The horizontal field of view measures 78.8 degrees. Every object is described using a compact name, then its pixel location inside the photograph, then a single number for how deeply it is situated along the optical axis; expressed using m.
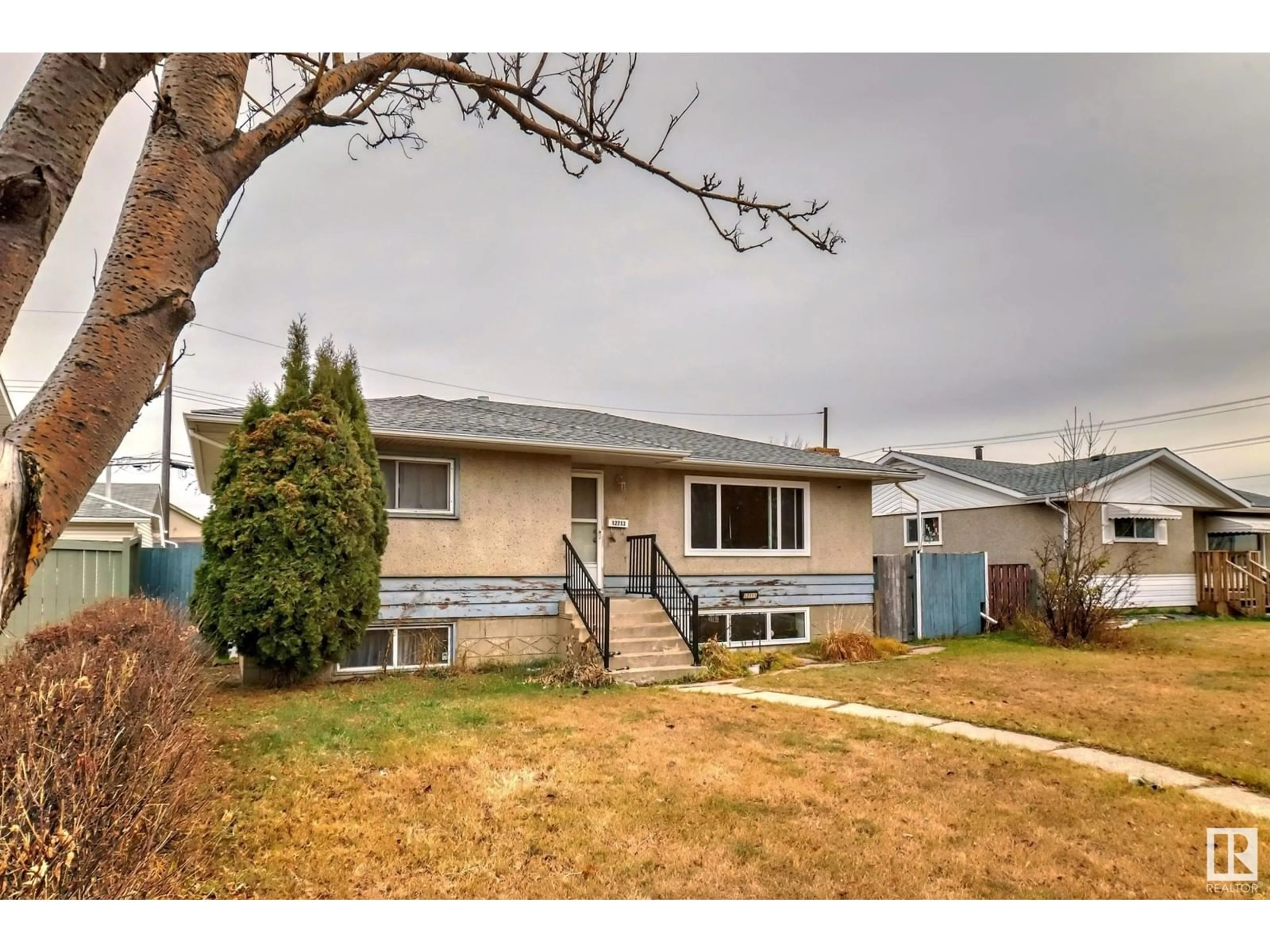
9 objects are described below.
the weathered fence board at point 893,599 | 13.12
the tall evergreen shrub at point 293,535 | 7.86
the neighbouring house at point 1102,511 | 17.05
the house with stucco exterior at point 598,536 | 9.44
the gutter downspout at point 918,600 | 13.28
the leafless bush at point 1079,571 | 12.39
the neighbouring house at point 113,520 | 16.95
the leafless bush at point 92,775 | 2.31
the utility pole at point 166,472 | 16.66
